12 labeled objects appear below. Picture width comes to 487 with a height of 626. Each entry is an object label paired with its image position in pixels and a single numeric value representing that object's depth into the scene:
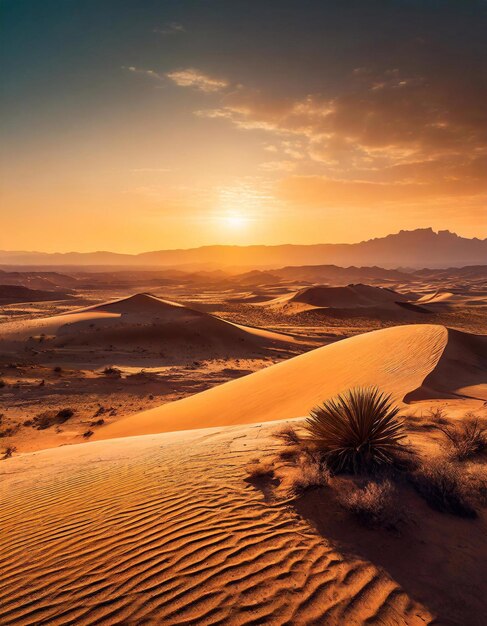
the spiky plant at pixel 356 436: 4.59
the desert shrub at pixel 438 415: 6.41
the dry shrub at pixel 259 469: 4.69
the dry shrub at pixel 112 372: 18.88
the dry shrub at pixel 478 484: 4.09
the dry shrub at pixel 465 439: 4.92
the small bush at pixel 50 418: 12.53
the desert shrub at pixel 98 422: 12.64
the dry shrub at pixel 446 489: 3.88
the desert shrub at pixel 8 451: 9.06
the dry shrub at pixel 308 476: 4.20
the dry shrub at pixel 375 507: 3.60
